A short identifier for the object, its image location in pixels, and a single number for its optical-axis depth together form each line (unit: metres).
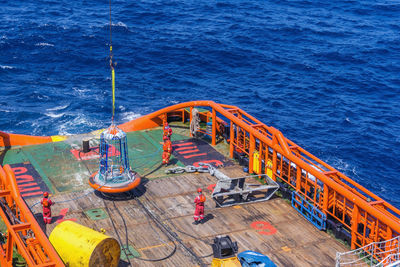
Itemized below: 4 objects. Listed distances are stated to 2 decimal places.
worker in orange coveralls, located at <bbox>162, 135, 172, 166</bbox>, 28.16
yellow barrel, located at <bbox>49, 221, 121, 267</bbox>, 17.58
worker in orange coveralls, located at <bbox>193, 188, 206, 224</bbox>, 22.20
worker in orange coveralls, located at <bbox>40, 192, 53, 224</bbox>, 21.80
